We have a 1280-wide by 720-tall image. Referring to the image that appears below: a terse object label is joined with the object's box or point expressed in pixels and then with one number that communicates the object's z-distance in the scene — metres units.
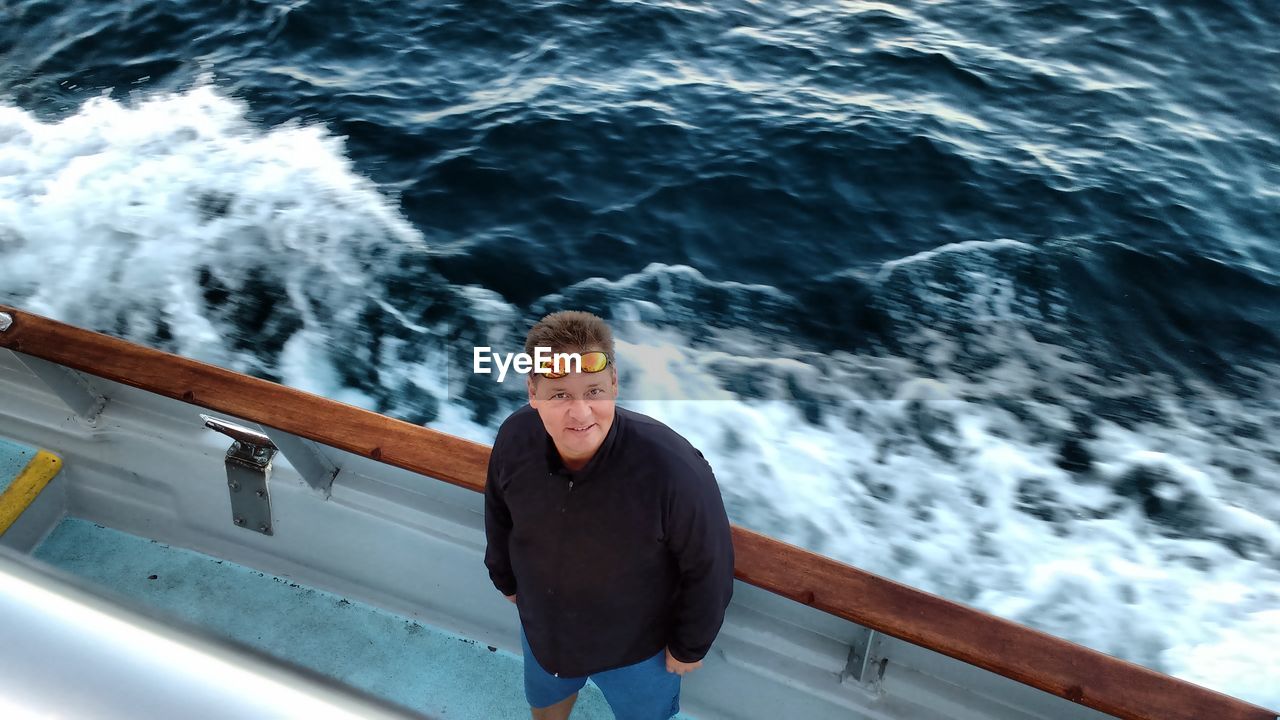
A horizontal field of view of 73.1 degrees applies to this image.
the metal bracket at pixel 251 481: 2.38
